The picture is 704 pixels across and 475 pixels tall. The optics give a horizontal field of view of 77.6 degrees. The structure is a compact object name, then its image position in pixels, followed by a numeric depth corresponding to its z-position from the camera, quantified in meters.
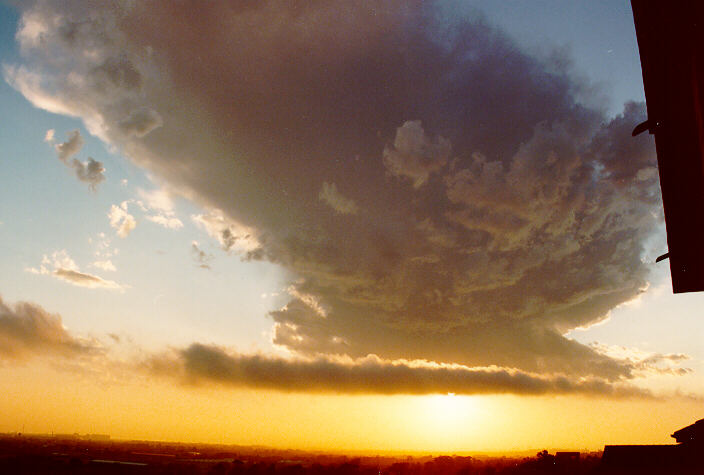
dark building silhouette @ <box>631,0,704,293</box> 4.37
